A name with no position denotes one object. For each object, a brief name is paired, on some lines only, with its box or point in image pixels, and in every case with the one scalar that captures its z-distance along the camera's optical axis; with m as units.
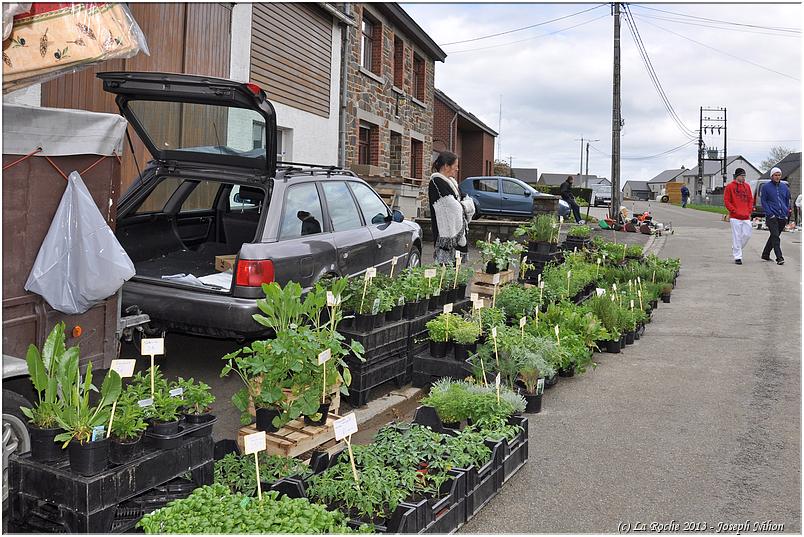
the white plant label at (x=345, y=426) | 3.49
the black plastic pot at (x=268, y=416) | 4.54
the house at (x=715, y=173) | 102.31
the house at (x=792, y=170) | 66.55
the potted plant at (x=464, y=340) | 6.06
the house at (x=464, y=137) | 29.25
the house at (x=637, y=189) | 128.05
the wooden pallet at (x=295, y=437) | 4.39
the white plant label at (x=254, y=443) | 3.24
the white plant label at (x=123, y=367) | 3.68
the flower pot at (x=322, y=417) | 4.64
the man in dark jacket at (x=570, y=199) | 23.62
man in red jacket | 14.64
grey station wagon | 5.75
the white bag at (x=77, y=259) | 3.86
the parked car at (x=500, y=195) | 23.73
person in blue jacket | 14.75
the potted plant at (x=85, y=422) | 3.16
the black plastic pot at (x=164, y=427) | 3.54
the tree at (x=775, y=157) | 89.42
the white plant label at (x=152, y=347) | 4.07
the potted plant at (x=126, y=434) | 3.31
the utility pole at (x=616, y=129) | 23.47
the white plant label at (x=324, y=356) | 4.33
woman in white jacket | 8.48
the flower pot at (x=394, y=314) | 6.11
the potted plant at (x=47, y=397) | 3.29
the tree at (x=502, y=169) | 41.69
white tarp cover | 3.68
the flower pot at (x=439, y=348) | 6.16
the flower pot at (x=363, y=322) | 5.71
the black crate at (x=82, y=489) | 3.12
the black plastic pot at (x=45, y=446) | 3.29
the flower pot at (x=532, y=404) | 5.67
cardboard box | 6.60
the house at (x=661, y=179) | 131.82
